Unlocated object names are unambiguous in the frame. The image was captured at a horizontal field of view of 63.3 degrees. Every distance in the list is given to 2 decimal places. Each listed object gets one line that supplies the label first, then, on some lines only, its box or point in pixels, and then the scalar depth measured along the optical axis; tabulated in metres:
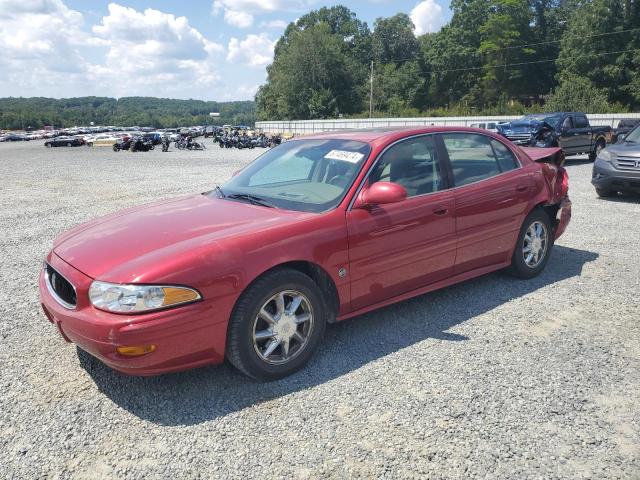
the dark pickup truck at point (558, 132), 16.09
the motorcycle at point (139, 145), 35.22
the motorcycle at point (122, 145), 36.16
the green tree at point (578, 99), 39.81
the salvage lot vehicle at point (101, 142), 49.96
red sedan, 2.91
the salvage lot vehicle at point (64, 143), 52.84
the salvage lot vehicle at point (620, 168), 9.09
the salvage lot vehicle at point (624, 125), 18.33
